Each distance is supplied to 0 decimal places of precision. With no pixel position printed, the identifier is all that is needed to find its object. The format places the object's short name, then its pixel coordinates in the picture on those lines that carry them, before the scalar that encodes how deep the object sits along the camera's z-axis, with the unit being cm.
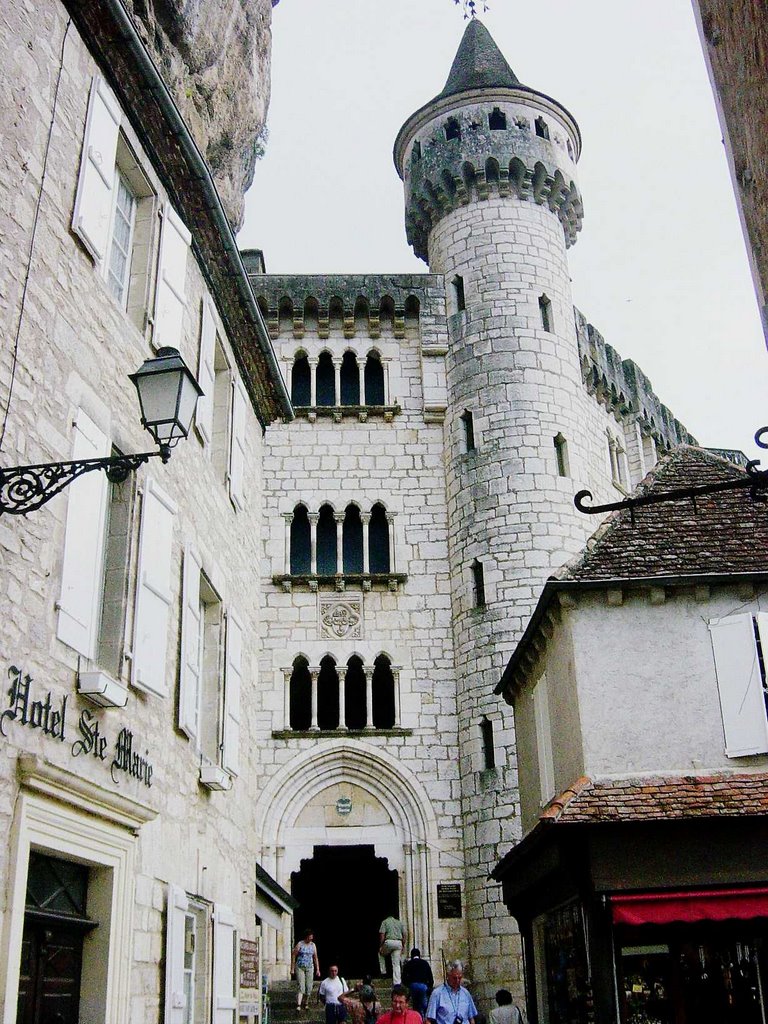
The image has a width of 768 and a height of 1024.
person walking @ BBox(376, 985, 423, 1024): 912
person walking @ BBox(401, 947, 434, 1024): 1440
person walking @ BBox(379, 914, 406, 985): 1855
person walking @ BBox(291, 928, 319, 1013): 1680
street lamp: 577
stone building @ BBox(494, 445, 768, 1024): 1020
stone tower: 2097
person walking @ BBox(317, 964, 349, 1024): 1459
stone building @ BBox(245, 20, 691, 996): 2112
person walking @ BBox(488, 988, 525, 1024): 1171
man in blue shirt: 1142
